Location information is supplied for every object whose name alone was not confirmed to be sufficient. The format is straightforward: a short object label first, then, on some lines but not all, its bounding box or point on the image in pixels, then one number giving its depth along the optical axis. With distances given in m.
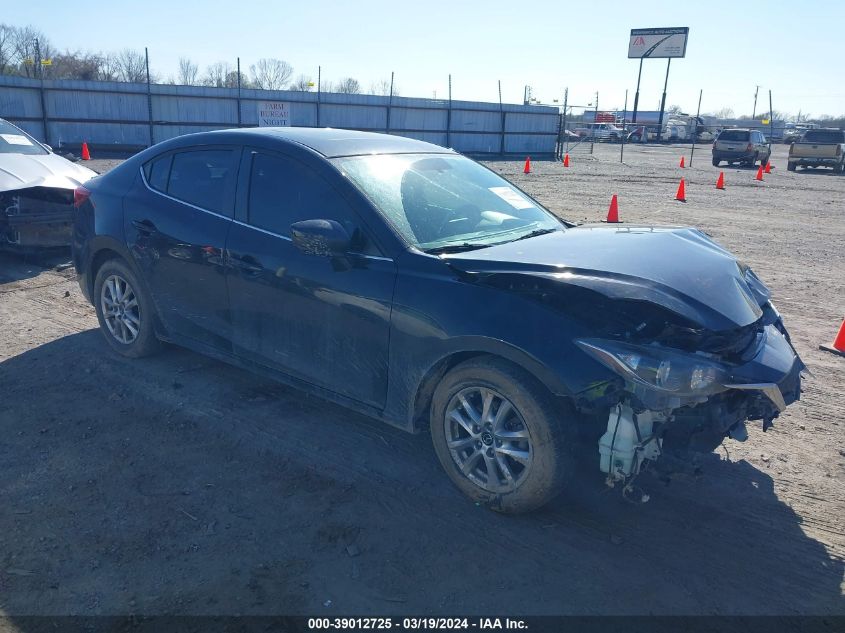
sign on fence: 27.27
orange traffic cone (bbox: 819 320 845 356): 5.97
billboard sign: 59.56
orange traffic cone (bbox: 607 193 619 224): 13.00
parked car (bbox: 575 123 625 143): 54.14
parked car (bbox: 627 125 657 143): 54.50
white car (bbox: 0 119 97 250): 7.91
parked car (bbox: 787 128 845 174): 30.09
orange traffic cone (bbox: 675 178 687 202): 17.16
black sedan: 3.15
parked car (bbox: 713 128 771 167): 31.55
